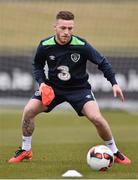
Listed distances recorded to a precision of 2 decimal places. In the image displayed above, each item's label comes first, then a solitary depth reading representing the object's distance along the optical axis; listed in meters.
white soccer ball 19.86
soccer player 21.62
